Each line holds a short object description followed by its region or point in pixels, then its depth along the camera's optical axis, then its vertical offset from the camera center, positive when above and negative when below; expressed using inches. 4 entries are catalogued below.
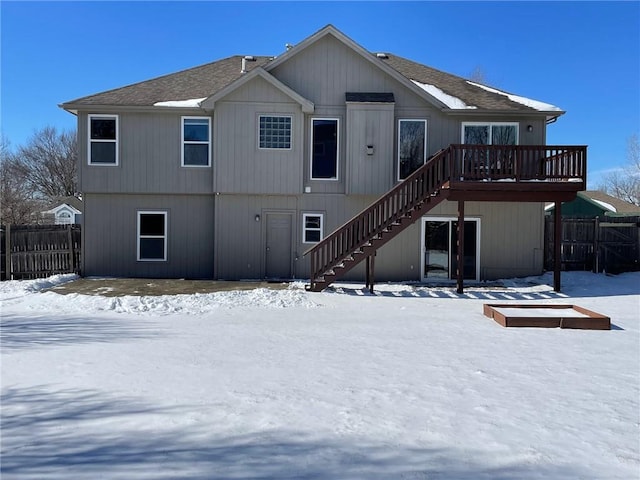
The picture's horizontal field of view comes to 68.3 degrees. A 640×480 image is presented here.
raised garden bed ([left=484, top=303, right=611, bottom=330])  314.8 -58.9
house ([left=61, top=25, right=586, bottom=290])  557.6 +74.6
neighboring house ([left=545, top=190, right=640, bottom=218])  1185.4 +65.7
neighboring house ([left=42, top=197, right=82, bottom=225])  1220.5 +45.5
